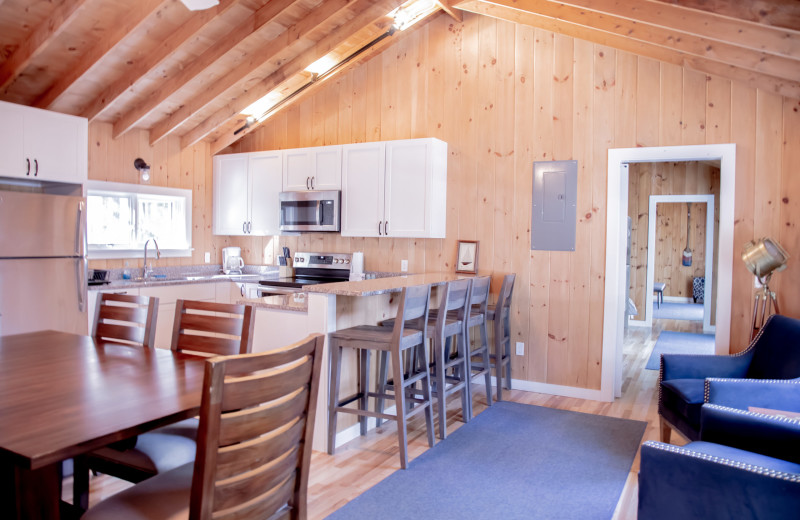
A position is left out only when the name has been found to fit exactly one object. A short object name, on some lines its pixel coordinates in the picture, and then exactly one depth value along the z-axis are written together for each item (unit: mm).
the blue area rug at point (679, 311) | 9703
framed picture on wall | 5008
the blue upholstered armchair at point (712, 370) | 2910
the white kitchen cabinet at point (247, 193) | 5809
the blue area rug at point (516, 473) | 2689
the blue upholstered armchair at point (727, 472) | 1752
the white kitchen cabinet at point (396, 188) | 4949
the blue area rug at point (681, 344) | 6820
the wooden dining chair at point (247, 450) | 1264
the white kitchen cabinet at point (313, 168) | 5398
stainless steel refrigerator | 3842
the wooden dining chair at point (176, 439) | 1974
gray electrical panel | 4648
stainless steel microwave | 5383
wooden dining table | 1322
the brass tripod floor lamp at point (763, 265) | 3584
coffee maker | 6203
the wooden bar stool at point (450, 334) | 3552
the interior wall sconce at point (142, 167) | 5301
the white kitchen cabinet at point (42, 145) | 3957
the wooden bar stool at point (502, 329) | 4473
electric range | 5410
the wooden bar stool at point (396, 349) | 3162
